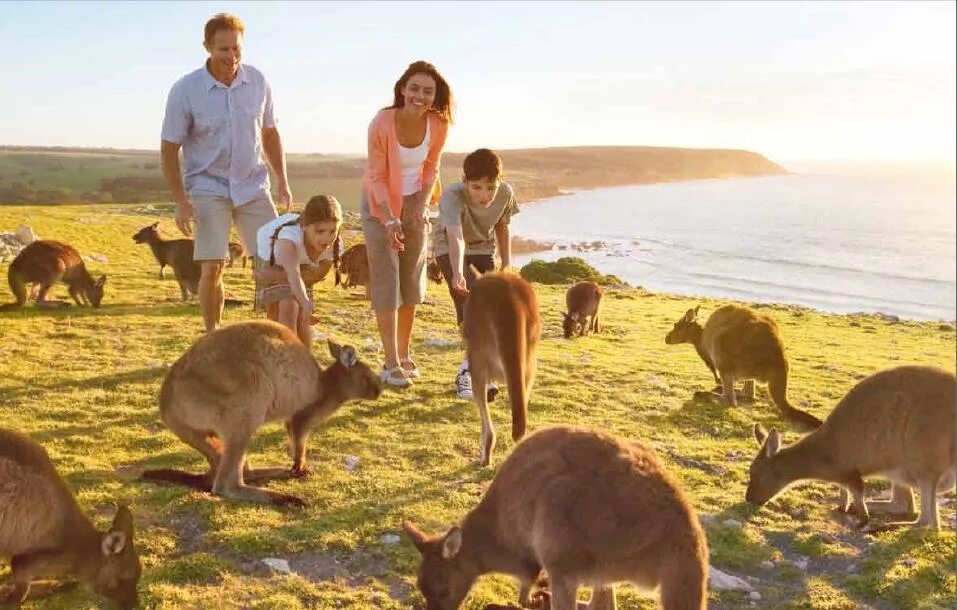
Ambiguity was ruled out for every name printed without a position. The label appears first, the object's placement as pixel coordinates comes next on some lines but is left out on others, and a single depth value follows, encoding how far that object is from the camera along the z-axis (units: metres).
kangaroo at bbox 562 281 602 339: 13.15
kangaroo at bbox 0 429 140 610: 3.53
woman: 6.89
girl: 6.54
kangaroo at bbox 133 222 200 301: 12.58
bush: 24.56
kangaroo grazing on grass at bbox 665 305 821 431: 7.94
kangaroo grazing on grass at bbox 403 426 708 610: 3.35
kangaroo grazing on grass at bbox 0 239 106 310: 10.73
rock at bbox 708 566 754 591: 4.42
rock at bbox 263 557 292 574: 4.14
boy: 7.12
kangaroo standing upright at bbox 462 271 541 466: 5.37
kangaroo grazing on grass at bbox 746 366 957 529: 5.22
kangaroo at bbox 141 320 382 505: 4.73
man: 6.86
